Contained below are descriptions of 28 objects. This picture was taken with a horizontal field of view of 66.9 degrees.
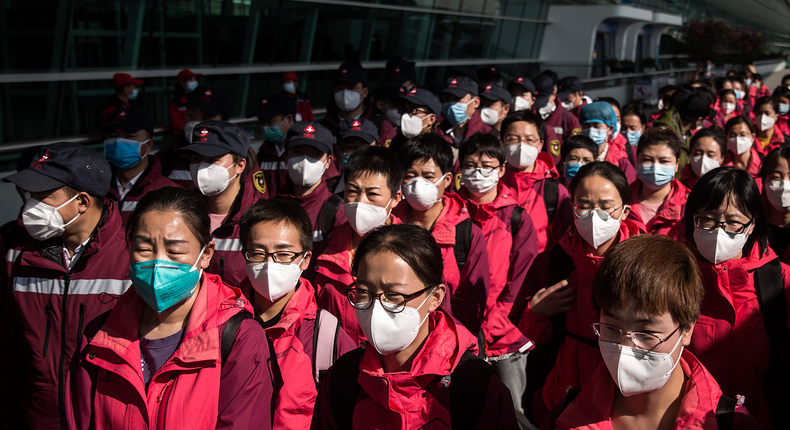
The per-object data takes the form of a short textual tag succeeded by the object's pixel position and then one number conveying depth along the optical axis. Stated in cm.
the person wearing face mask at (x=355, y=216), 322
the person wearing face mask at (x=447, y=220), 346
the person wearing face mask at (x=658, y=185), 427
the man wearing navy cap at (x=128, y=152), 495
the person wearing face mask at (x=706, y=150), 514
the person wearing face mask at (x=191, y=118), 516
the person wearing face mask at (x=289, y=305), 251
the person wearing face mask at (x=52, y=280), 293
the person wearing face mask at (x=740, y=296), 268
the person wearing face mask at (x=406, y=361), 206
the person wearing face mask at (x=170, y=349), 212
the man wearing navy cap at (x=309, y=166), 455
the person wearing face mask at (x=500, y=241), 361
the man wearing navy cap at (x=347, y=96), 768
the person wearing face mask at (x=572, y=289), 286
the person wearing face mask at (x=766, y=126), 804
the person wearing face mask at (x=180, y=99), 780
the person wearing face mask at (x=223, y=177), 370
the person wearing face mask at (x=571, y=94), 1062
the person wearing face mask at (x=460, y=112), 692
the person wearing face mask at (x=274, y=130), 599
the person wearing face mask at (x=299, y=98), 1005
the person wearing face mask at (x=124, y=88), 855
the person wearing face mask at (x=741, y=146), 619
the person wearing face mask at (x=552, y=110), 850
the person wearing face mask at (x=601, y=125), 642
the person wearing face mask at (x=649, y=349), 190
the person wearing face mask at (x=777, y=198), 366
